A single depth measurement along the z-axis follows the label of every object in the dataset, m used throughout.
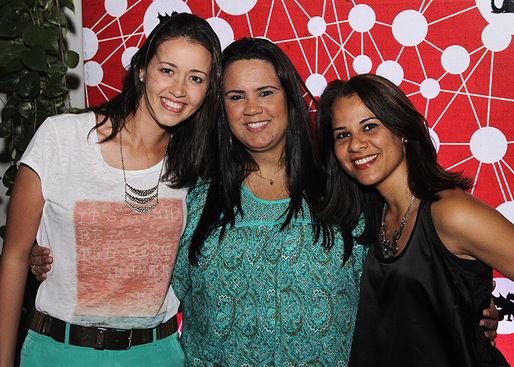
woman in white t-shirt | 1.62
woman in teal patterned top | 1.81
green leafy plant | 2.19
